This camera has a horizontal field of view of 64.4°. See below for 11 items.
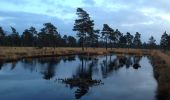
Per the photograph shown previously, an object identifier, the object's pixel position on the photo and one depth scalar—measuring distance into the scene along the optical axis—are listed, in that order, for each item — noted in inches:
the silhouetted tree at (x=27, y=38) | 2484.5
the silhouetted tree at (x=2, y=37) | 2300.6
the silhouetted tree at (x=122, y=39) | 2700.9
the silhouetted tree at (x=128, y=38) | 2832.1
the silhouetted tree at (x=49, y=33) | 1856.7
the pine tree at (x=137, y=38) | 3069.1
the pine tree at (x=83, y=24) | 1686.3
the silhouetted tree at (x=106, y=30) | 2320.9
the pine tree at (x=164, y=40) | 2277.8
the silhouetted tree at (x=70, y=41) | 3088.7
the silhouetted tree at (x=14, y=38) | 2507.0
